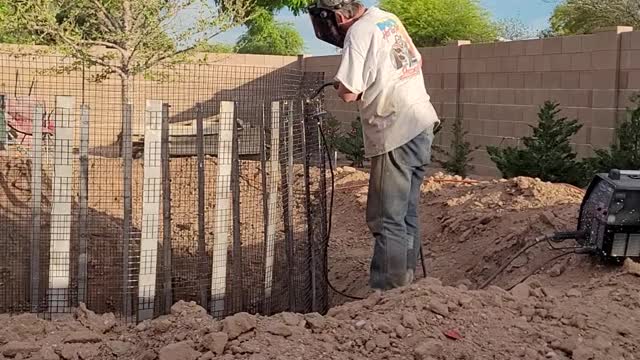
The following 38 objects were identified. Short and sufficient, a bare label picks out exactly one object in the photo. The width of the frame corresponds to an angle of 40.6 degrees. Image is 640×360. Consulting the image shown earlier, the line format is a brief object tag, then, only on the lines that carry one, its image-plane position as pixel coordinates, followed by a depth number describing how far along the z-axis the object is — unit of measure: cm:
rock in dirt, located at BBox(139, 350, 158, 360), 363
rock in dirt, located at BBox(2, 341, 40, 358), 378
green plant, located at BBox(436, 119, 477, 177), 1359
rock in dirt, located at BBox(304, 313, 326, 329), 379
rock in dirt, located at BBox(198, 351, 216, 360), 349
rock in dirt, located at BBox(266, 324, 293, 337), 368
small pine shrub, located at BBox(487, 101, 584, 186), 1077
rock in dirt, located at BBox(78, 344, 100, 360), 379
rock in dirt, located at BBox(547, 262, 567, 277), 560
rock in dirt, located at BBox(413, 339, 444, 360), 348
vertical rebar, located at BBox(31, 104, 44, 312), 525
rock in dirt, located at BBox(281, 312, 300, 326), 381
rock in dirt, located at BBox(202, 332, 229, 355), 353
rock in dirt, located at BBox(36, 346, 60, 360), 374
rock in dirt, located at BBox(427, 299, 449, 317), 385
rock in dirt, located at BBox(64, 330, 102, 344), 392
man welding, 503
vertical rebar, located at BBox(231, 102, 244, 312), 560
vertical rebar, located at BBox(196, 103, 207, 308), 579
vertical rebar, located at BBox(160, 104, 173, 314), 558
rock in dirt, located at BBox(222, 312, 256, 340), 364
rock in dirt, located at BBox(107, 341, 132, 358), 381
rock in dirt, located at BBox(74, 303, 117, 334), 417
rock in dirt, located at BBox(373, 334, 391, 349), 358
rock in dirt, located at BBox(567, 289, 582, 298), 445
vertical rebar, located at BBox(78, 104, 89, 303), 513
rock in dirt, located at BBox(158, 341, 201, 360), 351
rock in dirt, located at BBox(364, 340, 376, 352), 356
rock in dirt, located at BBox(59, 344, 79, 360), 377
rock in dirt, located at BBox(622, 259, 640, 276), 493
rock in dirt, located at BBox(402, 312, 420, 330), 372
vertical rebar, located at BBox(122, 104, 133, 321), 530
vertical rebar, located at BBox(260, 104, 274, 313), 578
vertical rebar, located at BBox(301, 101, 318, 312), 607
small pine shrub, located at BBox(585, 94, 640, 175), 966
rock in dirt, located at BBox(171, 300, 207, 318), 401
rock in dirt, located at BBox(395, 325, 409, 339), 365
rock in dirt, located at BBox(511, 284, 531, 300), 425
